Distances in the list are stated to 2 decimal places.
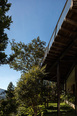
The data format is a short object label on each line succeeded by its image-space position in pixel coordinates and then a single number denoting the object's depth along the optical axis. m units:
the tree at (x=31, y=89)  5.77
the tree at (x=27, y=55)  18.55
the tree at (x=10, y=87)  31.45
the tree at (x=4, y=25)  8.55
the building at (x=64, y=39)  3.42
